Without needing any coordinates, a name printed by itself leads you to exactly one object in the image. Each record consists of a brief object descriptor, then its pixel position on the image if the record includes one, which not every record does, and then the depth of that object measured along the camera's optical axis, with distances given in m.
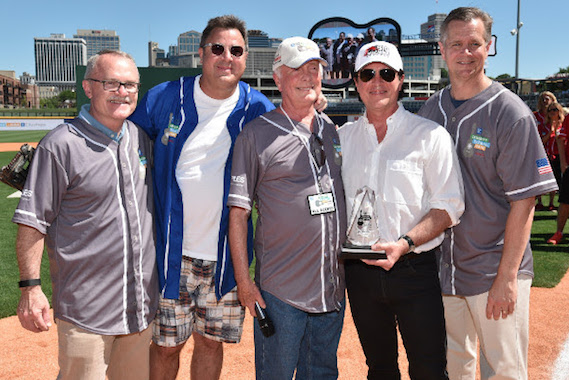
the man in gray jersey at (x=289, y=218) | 2.81
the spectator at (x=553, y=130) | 9.41
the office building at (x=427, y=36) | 73.25
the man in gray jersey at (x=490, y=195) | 2.71
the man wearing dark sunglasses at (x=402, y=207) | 2.70
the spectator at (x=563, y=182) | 8.06
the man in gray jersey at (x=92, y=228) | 2.58
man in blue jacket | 3.14
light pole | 33.72
